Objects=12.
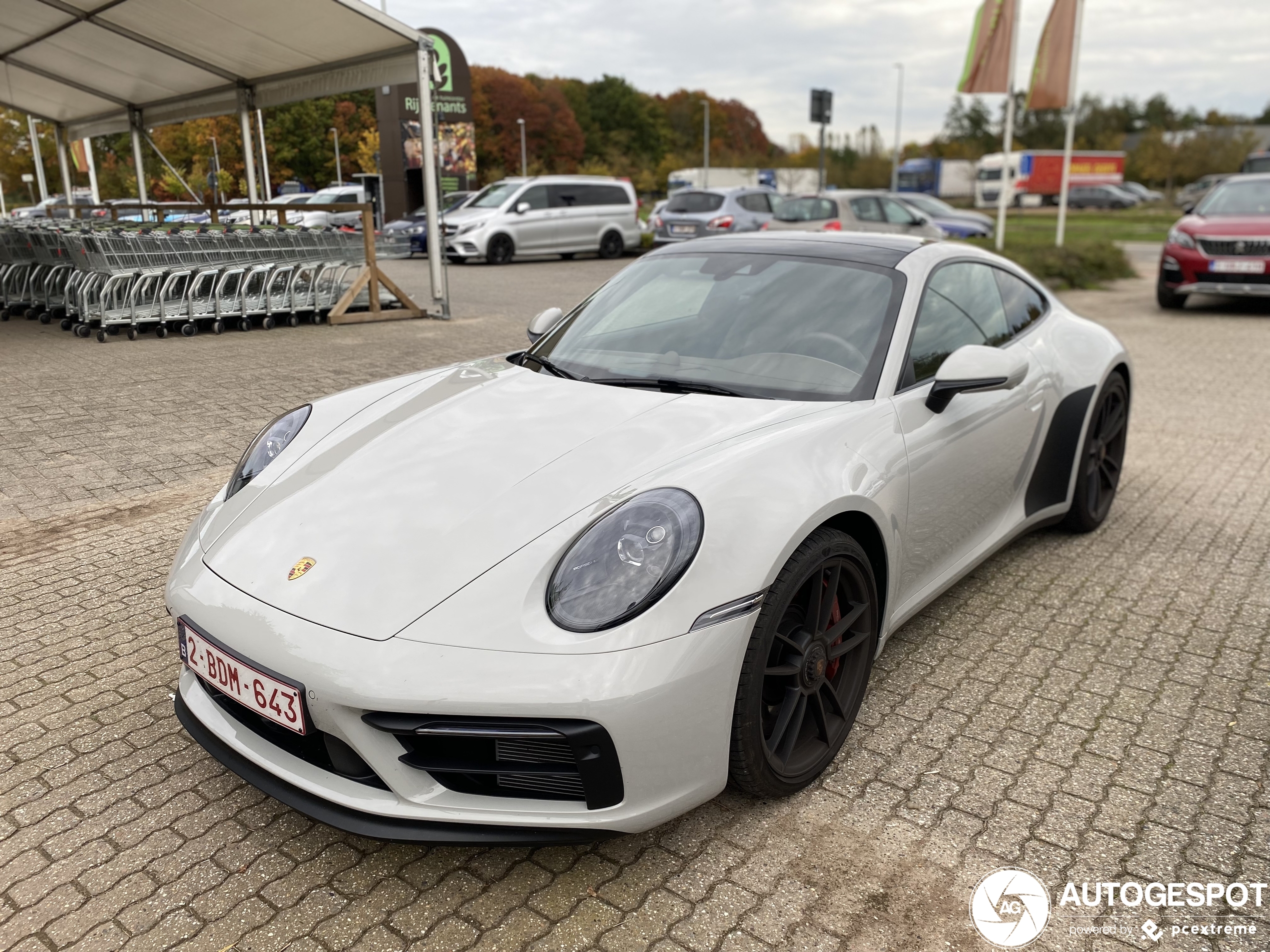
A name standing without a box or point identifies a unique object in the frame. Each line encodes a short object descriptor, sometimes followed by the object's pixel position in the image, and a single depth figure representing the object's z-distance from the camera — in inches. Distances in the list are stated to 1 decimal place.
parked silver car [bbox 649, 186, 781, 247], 746.8
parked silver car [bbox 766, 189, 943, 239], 617.3
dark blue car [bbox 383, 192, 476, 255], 829.8
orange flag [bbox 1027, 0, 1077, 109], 625.9
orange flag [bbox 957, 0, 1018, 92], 618.8
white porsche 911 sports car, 81.4
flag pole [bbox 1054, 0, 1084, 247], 619.2
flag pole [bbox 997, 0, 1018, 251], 615.8
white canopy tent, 392.5
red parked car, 450.9
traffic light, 778.2
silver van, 762.2
